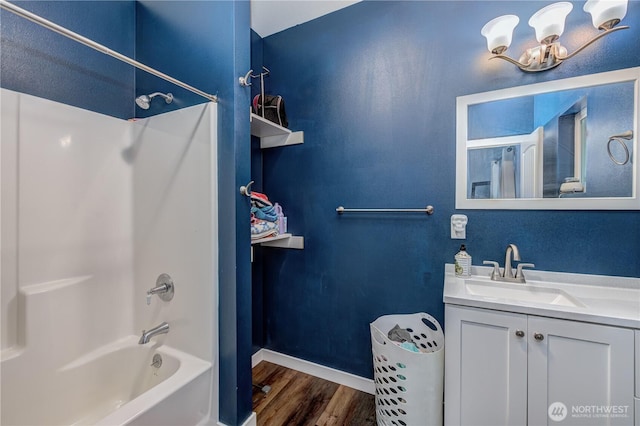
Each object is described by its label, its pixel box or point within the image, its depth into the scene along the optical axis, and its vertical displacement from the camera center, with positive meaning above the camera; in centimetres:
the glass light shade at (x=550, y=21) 124 +92
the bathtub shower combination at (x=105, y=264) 120 -28
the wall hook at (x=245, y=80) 136 +67
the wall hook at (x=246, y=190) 136 +11
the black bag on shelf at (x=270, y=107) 191 +75
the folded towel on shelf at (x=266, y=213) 181 -1
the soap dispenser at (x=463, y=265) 150 -30
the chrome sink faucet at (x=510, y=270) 139 -31
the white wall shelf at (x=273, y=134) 185 +59
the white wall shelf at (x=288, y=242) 203 -24
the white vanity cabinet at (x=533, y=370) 97 -63
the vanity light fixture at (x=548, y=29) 119 +88
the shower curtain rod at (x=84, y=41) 81 +61
